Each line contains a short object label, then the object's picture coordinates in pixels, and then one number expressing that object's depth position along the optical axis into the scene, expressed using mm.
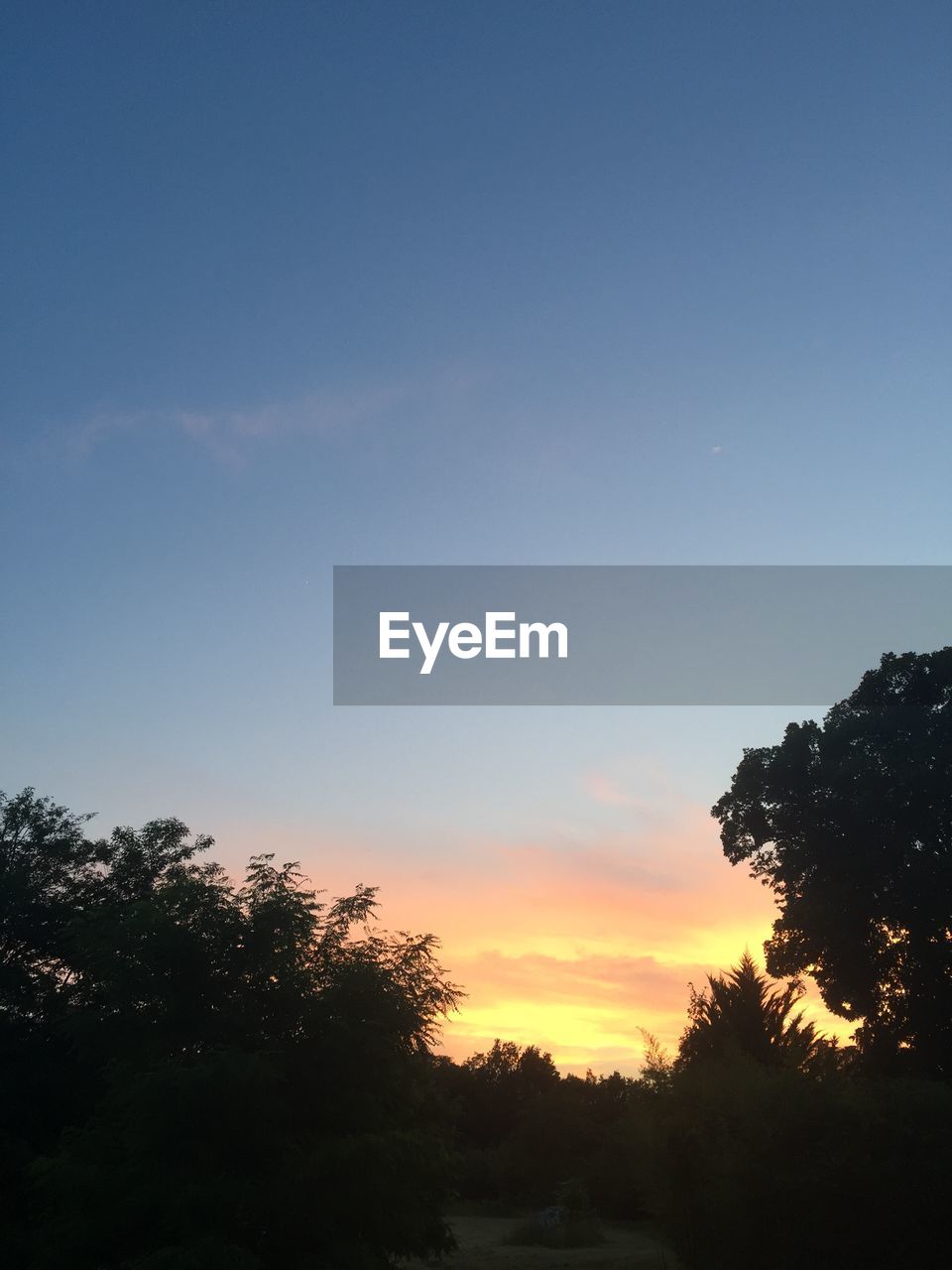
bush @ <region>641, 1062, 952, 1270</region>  16891
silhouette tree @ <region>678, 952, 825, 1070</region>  32531
